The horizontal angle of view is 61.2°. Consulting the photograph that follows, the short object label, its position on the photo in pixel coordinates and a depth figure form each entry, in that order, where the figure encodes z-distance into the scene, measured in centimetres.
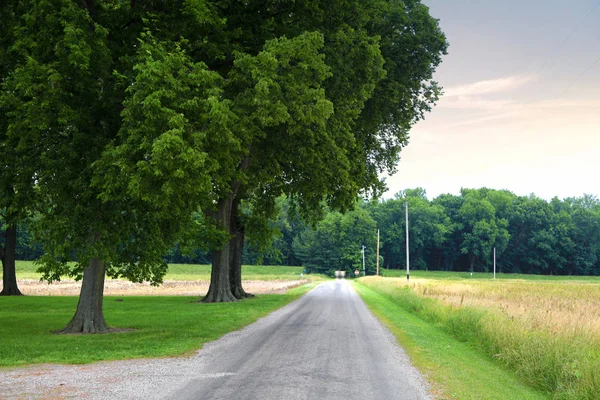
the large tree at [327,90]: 1481
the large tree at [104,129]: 1241
